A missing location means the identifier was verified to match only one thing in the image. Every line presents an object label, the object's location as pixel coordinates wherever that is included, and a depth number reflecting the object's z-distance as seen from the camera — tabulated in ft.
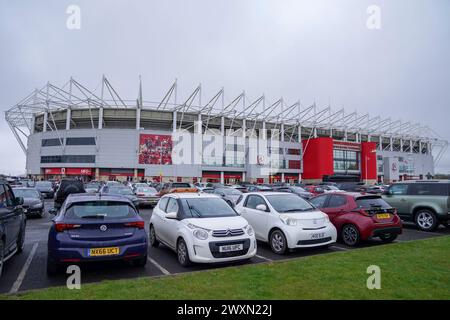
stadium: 204.74
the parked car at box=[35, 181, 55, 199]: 86.44
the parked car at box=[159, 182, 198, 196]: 70.33
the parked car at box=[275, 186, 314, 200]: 72.84
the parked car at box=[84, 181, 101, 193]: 83.34
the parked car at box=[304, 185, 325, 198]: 85.82
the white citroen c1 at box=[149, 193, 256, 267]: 19.38
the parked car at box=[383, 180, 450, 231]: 34.12
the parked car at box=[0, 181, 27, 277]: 17.60
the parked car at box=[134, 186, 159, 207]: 64.39
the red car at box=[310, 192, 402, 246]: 26.20
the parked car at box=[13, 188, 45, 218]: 44.65
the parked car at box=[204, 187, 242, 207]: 54.46
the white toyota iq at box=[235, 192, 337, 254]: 23.52
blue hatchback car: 17.01
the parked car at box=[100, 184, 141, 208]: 57.91
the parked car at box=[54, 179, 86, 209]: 51.44
